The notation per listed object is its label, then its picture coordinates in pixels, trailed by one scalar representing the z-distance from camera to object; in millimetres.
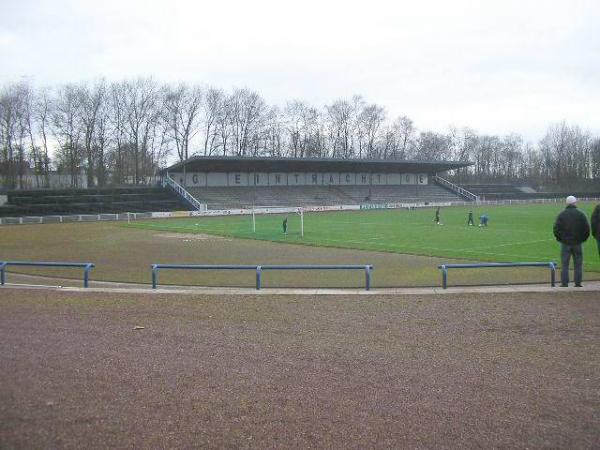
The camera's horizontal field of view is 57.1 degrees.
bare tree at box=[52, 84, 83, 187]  81438
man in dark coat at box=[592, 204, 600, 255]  12773
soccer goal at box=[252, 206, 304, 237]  66688
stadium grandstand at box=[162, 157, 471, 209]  73625
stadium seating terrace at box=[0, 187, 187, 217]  59138
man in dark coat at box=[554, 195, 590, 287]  12727
